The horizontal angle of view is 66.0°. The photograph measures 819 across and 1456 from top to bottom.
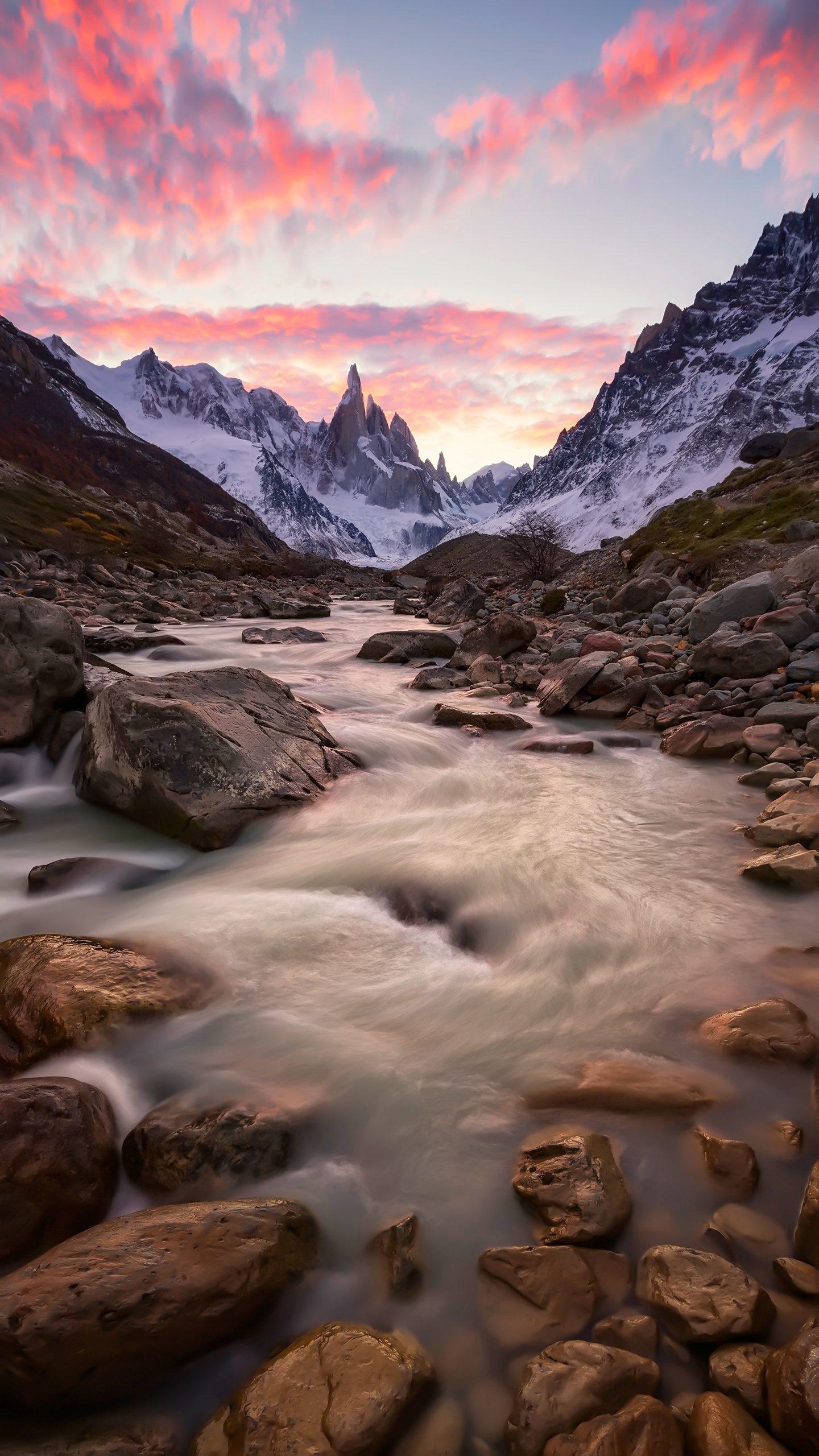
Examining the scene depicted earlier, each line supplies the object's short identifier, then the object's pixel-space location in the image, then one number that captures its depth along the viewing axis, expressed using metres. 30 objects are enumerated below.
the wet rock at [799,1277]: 2.15
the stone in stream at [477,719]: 10.47
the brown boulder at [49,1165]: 2.37
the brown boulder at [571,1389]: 1.83
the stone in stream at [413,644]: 17.44
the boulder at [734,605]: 11.61
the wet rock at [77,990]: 3.35
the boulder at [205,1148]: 2.73
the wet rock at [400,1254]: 2.39
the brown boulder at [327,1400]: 1.79
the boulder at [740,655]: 9.73
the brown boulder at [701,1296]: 2.02
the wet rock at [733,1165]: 2.61
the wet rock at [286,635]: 21.52
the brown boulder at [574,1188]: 2.44
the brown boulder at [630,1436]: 1.72
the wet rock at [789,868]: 4.86
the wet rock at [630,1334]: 2.04
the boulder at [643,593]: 17.52
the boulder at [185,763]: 6.30
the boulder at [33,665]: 7.37
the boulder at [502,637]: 15.38
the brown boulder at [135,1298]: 1.90
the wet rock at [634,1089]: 3.05
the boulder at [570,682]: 10.98
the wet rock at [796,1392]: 1.68
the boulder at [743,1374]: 1.84
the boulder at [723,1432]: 1.71
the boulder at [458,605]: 25.23
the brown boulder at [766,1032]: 3.24
